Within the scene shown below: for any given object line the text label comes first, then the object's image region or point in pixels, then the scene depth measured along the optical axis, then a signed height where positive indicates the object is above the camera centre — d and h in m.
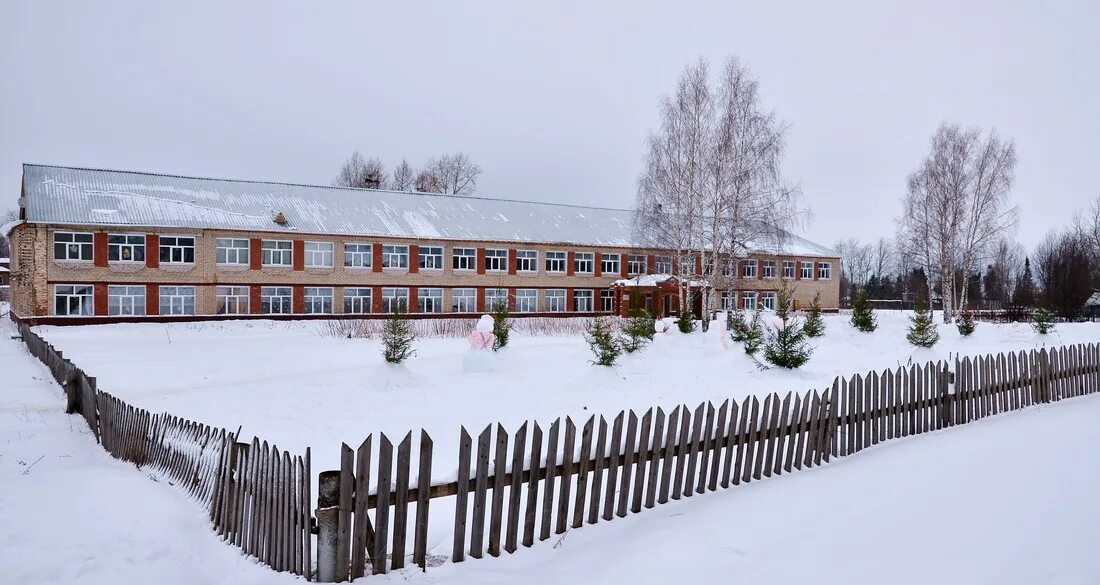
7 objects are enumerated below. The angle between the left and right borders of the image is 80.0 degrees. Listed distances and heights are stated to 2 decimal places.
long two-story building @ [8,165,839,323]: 32.19 +2.05
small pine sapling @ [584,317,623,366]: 15.42 -1.38
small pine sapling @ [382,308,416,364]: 15.27 -1.22
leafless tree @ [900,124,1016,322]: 32.09 +4.66
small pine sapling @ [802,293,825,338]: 19.47 -1.02
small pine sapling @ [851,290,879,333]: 25.23 -1.05
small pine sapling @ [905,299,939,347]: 20.33 -1.35
